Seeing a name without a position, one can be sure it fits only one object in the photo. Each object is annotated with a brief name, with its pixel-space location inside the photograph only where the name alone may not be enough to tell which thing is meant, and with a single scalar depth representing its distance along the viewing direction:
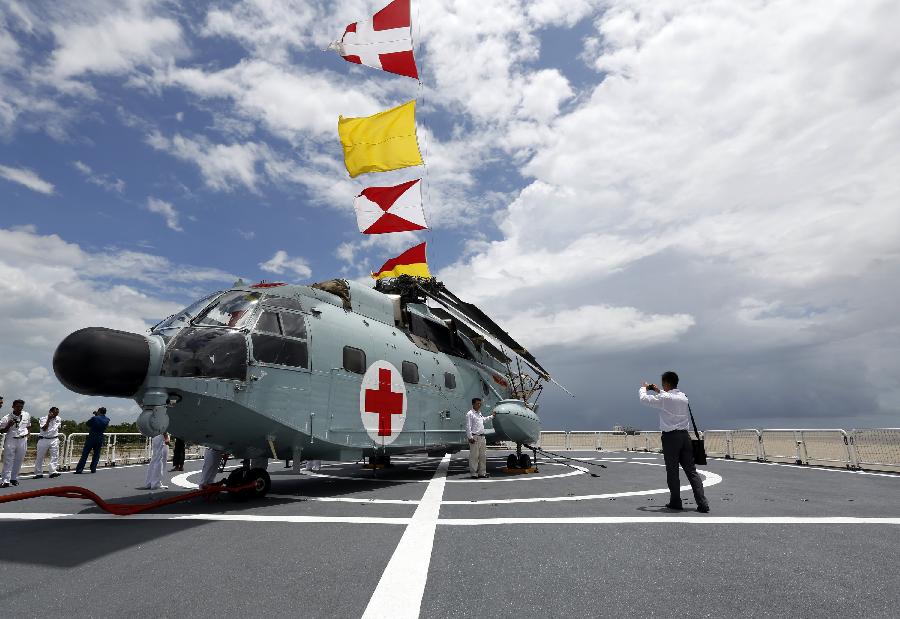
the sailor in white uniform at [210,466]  9.14
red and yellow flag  18.02
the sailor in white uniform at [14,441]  12.12
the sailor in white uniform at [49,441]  13.93
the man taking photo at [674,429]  7.27
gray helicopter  6.79
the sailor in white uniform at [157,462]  10.20
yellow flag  16.84
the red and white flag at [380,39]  15.81
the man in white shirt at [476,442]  12.10
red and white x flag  17.06
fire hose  5.89
